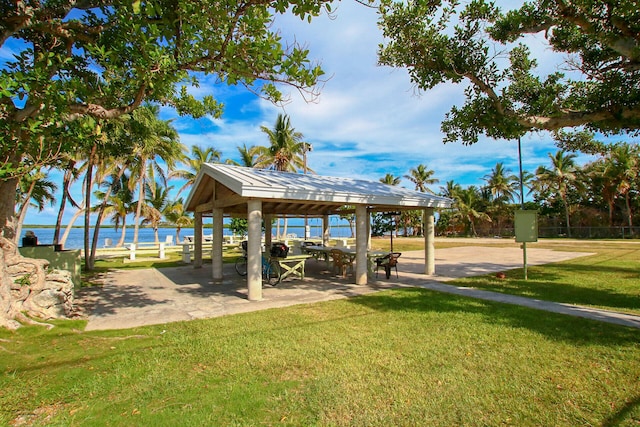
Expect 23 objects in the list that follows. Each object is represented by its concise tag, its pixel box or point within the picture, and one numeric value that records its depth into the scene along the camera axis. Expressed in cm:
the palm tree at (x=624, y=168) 3039
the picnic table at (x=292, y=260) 963
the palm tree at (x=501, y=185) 4259
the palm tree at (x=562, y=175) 3553
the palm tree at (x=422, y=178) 4572
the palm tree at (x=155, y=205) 2760
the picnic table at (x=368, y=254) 1065
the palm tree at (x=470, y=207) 4231
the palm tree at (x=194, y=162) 2948
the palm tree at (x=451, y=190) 4482
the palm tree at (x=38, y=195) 909
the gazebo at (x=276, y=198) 784
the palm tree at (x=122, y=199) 2039
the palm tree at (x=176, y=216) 2966
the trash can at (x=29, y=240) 869
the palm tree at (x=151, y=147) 1198
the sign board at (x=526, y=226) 1016
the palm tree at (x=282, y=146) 2547
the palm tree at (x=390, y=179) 4550
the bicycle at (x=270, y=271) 997
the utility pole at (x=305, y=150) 2617
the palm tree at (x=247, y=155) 2791
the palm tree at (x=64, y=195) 1366
